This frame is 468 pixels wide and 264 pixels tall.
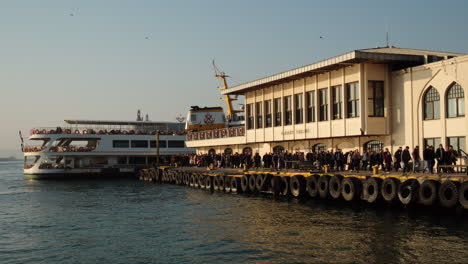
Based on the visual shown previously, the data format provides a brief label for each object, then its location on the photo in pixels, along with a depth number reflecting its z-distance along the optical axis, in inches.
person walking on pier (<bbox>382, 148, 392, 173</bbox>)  1238.9
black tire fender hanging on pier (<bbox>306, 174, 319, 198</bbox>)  1302.9
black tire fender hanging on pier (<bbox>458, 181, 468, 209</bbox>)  920.9
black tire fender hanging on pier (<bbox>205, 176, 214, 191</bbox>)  1841.7
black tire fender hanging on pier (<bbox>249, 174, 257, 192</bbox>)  1561.3
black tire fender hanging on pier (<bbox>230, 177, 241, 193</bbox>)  1650.8
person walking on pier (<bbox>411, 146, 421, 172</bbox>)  1172.5
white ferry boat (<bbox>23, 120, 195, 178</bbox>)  2691.9
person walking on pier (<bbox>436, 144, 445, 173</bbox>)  1104.8
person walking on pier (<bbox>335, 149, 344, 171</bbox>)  1405.4
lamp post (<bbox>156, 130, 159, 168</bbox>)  2731.3
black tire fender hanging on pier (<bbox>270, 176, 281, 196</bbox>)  1460.4
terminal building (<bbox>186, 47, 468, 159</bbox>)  1238.3
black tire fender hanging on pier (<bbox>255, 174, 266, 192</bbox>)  1515.7
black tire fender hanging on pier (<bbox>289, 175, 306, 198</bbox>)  1362.1
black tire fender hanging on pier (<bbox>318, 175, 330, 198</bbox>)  1262.3
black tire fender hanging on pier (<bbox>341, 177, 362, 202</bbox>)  1172.5
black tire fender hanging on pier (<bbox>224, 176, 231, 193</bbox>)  1716.3
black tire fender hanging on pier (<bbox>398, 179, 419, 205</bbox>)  1029.2
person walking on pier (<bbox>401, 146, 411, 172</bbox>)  1168.2
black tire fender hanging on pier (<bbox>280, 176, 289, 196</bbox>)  1429.6
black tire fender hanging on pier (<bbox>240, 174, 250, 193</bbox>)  1599.8
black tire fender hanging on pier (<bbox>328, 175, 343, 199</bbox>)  1220.5
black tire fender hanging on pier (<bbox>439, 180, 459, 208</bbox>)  944.9
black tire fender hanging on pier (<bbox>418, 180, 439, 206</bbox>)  984.9
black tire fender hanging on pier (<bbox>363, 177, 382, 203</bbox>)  1118.2
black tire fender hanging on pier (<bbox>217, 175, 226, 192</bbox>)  1745.8
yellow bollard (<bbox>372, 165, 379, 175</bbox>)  1179.3
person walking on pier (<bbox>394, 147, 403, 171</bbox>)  1222.9
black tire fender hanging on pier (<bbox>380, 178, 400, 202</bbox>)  1072.8
